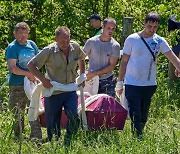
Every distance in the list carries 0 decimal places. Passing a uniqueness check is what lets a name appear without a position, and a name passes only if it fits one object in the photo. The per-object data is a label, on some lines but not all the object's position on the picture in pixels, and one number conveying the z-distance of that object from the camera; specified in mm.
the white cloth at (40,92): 14484
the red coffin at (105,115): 15039
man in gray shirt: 16562
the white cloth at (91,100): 15334
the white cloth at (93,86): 16562
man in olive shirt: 14336
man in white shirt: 14500
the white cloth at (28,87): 15366
